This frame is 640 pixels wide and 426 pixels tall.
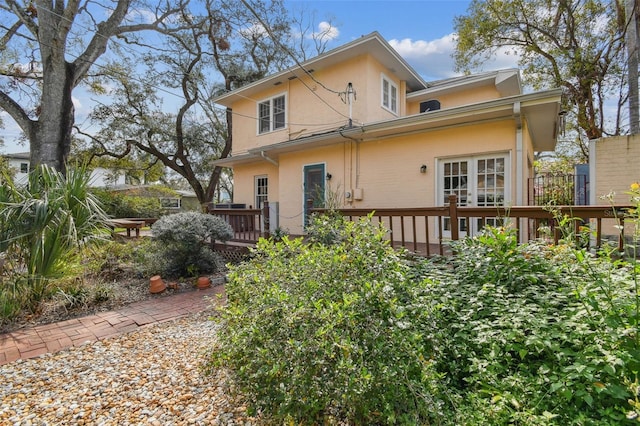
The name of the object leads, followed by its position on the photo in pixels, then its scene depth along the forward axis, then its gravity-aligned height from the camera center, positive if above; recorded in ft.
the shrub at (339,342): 5.73 -2.71
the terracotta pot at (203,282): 18.12 -4.23
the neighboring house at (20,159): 105.66 +18.22
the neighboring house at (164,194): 72.38 +4.15
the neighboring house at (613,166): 19.48 +2.58
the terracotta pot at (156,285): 17.12 -4.14
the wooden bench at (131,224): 27.06 -1.27
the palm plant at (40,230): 13.12 -0.80
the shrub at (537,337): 5.46 -2.65
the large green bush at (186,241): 18.72 -1.88
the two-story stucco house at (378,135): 20.16 +5.76
